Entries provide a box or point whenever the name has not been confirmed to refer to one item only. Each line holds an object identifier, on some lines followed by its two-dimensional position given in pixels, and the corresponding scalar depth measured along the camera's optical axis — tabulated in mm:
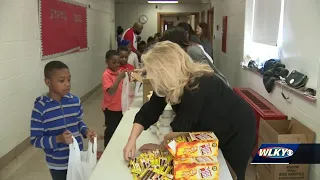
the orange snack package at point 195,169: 1306
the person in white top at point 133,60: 4789
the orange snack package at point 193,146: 1318
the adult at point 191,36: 3468
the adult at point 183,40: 2916
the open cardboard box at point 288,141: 2637
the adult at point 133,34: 6611
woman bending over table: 1493
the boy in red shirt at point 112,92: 3104
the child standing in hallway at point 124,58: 3478
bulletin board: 4543
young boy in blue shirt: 1871
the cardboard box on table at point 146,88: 2754
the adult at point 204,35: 5938
